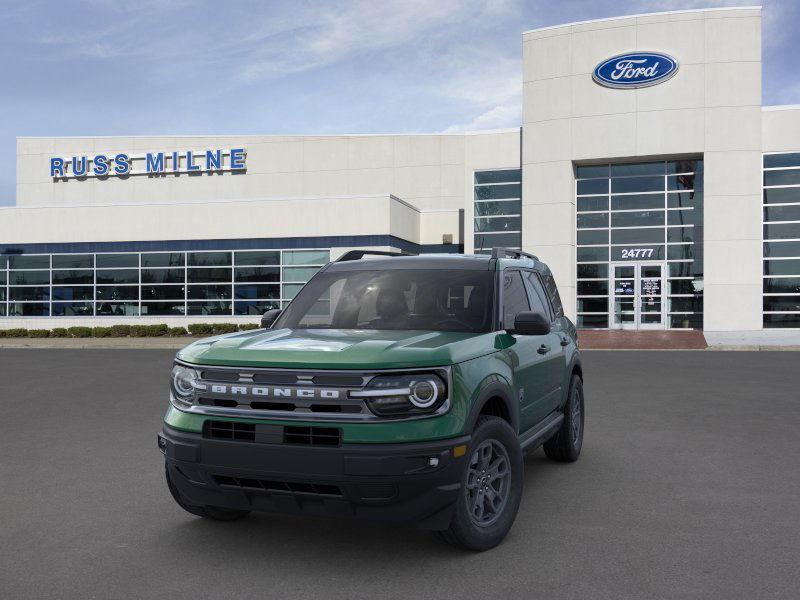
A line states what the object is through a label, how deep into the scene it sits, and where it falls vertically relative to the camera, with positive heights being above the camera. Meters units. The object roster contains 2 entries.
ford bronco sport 4.30 -0.72
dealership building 30.23 +3.96
